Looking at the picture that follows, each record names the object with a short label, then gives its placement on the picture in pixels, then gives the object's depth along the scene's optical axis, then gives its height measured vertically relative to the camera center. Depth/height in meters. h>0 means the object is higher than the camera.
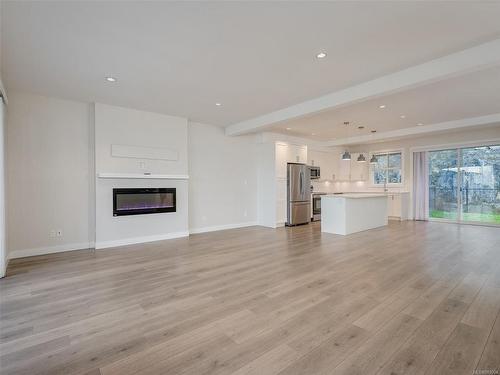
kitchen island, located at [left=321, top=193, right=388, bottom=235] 6.04 -0.69
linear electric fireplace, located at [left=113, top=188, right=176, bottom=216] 5.13 -0.33
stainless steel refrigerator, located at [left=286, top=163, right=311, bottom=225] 7.44 -0.25
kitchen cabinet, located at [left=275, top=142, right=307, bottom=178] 7.30 +0.92
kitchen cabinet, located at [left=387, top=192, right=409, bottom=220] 8.34 -0.66
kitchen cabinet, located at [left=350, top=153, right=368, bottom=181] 9.54 +0.56
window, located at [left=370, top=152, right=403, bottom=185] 8.82 +0.61
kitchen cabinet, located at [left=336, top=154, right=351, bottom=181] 9.64 +0.57
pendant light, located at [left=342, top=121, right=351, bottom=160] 7.04 +0.84
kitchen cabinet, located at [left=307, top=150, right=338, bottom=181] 8.73 +0.86
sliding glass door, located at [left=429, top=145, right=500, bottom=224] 7.01 +0.05
